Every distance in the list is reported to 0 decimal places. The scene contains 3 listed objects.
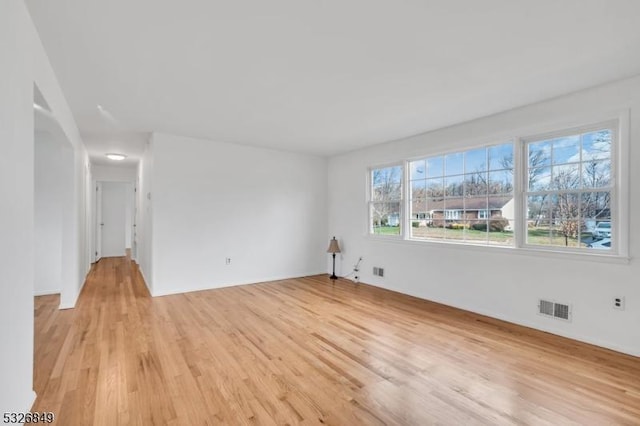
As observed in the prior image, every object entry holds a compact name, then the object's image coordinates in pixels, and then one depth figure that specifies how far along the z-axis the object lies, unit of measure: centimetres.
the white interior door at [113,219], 913
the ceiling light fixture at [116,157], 658
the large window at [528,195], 307
